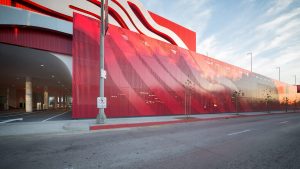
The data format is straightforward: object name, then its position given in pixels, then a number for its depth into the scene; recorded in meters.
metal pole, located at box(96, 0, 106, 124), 12.30
